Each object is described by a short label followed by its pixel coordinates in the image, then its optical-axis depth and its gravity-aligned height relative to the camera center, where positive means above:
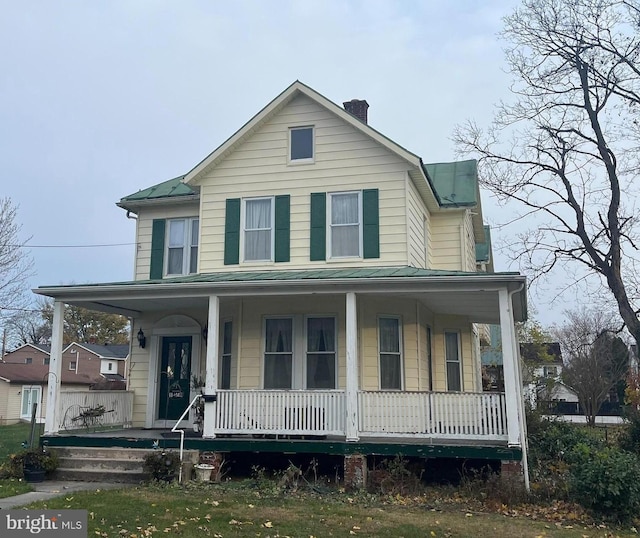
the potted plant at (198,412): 12.34 +0.02
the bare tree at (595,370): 35.56 +2.46
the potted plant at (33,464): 10.93 -0.88
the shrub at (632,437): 15.03 -0.62
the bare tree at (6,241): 27.14 +7.41
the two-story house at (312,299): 11.07 +2.27
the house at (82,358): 48.88 +4.50
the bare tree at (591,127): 20.50 +9.82
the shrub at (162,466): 10.77 -0.90
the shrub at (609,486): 8.62 -1.03
